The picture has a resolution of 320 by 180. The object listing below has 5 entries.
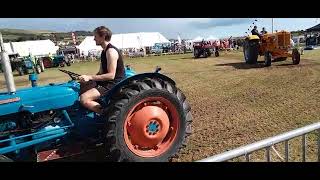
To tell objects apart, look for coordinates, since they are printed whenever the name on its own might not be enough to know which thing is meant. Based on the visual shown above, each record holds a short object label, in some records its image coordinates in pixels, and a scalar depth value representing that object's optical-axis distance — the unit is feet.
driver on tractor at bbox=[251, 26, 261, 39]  33.97
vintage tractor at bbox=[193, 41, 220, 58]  55.23
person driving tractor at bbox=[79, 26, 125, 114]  9.61
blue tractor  9.30
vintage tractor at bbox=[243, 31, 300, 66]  30.38
